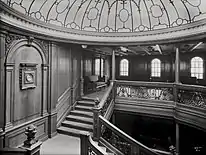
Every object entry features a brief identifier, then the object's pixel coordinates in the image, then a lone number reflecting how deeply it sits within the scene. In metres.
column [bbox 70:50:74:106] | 8.38
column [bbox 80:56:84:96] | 9.23
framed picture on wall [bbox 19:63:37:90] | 5.61
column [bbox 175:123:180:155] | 6.98
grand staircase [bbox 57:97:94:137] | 7.03
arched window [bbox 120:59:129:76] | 16.55
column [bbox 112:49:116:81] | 8.20
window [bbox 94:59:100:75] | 14.25
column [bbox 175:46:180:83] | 7.14
